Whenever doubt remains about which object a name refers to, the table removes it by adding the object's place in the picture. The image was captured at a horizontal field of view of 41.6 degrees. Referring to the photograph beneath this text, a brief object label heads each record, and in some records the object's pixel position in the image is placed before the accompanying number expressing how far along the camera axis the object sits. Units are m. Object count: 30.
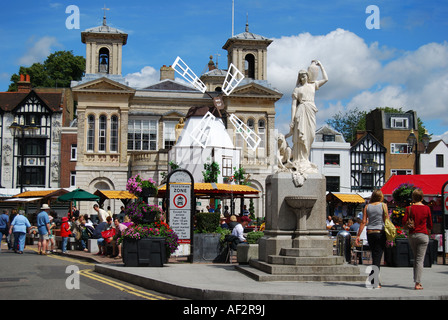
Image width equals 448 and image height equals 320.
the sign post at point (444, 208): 17.17
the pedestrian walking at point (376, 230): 11.20
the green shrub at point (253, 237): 16.88
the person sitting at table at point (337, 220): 21.02
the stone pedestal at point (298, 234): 12.20
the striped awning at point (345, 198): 35.34
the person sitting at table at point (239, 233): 17.62
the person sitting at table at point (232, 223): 20.45
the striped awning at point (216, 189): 27.94
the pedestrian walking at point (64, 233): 22.85
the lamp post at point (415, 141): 25.20
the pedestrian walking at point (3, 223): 23.97
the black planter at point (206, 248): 17.44
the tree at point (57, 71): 77.25
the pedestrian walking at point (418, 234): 10.67
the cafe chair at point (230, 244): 17.38
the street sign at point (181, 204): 17.45
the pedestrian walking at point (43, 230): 21.92
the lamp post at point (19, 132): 56.56
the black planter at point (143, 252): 14.96
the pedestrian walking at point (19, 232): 22.41
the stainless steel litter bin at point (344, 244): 16.52
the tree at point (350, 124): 83.60
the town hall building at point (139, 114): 51.62
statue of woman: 13.48
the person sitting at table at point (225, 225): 21.83
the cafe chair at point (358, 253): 16.62
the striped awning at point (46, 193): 33.59
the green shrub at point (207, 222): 18.05
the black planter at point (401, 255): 16.22
